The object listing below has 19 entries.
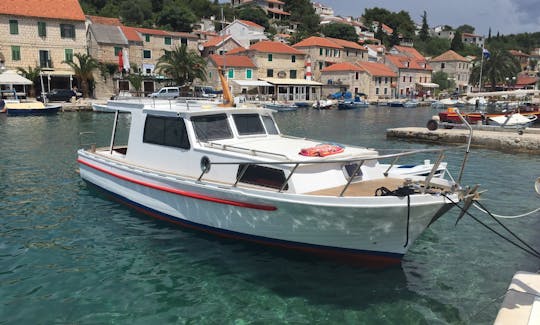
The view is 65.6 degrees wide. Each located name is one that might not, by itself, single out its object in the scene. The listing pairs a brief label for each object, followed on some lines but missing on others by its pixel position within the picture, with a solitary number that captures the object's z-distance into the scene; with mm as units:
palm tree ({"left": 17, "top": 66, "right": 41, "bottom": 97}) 45062
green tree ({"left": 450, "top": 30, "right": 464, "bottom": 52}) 123250
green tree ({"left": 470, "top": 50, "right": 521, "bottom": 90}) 77250
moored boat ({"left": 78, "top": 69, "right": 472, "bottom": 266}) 7133
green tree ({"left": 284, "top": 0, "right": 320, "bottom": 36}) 104750
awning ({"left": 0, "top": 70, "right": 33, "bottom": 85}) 39906
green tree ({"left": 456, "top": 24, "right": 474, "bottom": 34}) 172675
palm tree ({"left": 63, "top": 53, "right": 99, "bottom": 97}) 47031
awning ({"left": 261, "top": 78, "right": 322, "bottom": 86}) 61125
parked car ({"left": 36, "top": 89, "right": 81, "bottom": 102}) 44500
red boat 30203
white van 42575
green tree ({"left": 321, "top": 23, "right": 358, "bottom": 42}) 96000
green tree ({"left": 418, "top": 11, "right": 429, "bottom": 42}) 133250
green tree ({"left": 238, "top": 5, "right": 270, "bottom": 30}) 99000
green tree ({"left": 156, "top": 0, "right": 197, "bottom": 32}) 81125
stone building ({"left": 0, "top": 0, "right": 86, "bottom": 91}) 45688
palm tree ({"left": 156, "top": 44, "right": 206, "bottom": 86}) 52719
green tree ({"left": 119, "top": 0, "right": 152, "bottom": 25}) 83438
